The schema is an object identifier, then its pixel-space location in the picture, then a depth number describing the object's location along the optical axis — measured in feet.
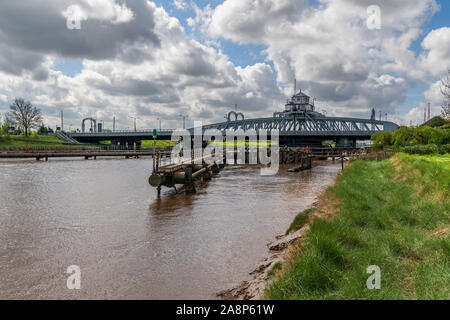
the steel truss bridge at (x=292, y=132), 414.82
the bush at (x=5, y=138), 296.90
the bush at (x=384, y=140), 216.74
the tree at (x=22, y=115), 370.12
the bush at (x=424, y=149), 140.36
